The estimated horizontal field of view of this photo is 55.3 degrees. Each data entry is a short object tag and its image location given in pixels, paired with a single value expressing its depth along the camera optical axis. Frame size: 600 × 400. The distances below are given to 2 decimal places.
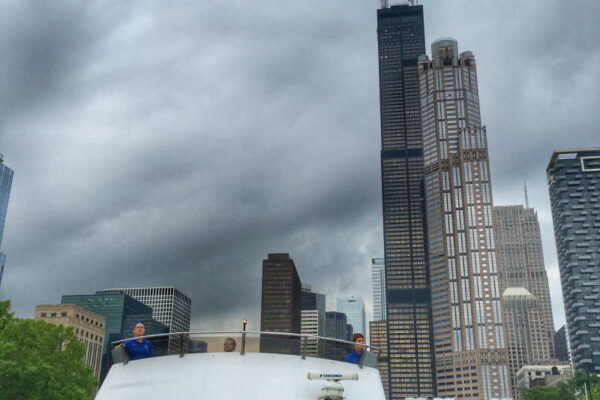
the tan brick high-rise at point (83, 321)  120.31
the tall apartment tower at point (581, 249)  179.50
